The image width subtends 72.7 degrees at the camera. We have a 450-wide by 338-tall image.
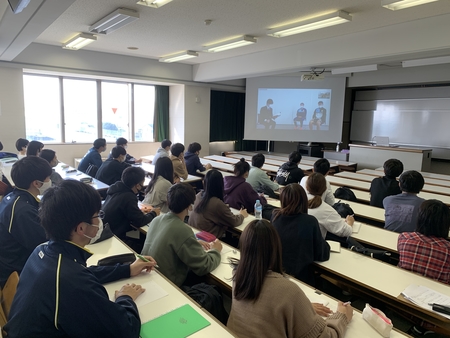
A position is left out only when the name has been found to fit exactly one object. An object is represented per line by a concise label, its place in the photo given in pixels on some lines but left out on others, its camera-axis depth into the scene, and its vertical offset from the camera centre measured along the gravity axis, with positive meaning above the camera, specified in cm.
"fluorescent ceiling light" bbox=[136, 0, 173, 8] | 340 +132
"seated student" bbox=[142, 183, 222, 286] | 202 -84
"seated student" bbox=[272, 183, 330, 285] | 219 -79
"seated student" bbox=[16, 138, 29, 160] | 538 -53
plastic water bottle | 323 -89
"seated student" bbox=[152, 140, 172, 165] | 582 -54
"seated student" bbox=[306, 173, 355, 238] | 266 -76
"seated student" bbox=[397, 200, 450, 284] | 204 -76
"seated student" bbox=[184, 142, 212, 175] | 584 -72
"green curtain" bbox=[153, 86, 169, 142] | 865 +21
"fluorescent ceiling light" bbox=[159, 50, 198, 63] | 639 +142
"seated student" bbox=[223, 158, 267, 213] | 355 -79
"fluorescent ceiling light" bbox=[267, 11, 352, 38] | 393 +140
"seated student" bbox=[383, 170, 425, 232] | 288 -71
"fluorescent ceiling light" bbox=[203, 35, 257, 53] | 519 +143
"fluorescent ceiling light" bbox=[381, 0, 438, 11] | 335 +139
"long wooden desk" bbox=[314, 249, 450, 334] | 175 -98
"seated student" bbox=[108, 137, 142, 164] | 598 -78
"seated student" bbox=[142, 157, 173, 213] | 345 -72
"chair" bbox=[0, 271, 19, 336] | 148 -88
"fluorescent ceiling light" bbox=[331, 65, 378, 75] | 637 +127
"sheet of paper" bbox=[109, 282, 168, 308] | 166 -96
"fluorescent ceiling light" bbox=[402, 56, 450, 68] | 527 +124
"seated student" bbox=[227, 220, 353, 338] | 132 -75
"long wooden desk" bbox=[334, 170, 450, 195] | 465 -88
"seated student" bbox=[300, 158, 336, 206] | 392 -51
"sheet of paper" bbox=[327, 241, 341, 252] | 240 -94
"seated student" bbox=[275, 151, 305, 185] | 474 -73
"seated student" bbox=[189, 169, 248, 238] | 286 -82
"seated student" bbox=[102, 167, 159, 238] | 276 -76
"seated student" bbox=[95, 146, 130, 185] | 470 -75
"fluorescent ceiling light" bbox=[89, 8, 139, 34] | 387 +132
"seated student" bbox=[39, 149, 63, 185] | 402 -53
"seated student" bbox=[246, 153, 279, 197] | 431 -81
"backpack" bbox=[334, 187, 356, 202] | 418 -91
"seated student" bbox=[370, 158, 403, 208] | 369 -68
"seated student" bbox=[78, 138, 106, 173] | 544 -69
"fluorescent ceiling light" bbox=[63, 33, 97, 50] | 509 +135
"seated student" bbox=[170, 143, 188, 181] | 497 -64
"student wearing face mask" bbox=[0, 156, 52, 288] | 192 -69
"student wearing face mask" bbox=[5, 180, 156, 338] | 109 -61
